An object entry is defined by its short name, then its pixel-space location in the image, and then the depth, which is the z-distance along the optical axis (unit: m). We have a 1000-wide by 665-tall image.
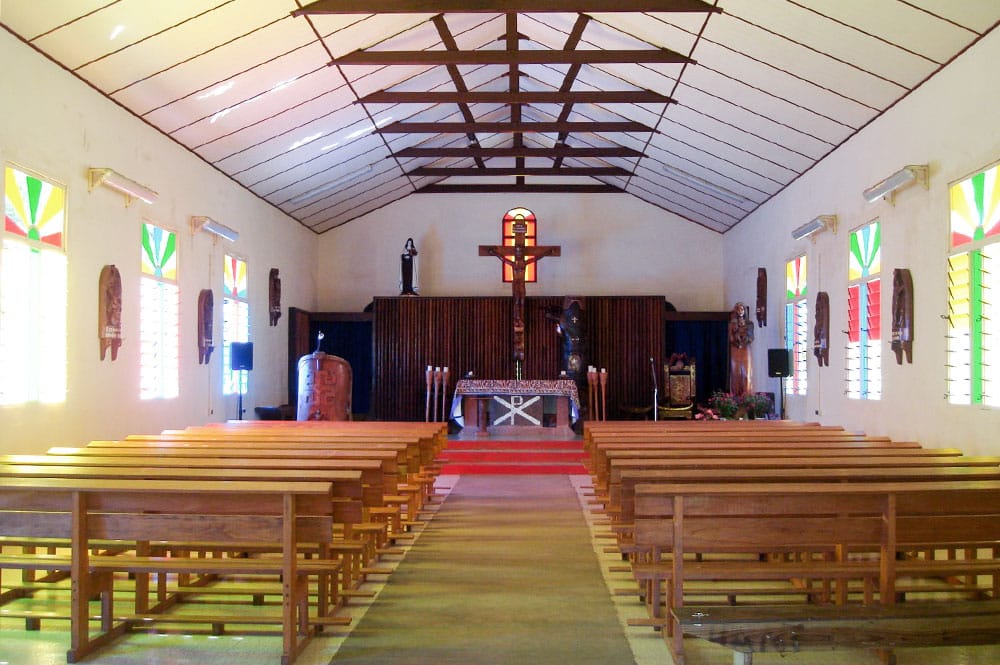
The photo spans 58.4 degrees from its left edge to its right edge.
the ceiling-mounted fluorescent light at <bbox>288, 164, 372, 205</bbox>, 14.82
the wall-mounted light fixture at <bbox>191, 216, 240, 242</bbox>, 10.98
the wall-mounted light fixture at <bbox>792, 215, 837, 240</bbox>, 10.55
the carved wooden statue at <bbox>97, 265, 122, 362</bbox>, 8.52
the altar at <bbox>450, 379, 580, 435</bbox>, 13.61
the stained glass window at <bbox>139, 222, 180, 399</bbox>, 9.70
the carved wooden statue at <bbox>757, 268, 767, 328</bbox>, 13.98
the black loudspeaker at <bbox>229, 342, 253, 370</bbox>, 11.78
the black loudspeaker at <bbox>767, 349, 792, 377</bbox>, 11.89
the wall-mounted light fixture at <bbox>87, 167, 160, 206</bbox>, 8.36
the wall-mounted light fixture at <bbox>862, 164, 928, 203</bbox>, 7.86
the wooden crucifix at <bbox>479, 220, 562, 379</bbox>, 15.66
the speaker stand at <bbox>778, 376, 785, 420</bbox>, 12.56
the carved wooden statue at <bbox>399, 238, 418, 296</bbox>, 17.05
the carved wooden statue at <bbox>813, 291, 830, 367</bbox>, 10.73
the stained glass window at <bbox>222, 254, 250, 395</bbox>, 12.30
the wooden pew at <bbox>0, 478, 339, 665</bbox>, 3.85
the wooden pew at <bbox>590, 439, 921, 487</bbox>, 6.26
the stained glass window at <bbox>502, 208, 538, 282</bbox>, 17.73
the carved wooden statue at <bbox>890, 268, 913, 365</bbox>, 8.12
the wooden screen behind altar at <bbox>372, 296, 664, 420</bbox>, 16.77
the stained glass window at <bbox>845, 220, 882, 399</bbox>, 9.25
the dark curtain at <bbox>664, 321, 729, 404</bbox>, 16.92
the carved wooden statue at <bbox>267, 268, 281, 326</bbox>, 14.52
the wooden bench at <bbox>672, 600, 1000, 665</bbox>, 2.99
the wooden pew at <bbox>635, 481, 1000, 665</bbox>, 3.90
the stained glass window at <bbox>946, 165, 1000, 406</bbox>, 6.77
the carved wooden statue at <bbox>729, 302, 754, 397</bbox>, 14.24
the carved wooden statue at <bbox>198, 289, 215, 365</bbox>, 11.12
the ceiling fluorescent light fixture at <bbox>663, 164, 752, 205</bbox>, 14.41
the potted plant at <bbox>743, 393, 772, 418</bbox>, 12.51
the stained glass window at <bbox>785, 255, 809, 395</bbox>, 12.09
